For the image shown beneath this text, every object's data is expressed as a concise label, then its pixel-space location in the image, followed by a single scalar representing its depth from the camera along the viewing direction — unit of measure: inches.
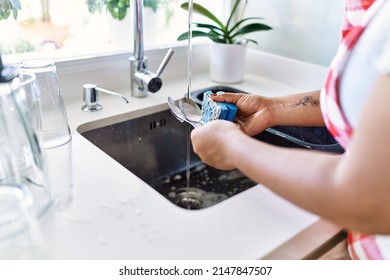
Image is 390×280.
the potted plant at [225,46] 44.1
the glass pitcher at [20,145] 19.6
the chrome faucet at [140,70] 37.2
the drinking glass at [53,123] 25.4
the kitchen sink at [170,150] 36.5
